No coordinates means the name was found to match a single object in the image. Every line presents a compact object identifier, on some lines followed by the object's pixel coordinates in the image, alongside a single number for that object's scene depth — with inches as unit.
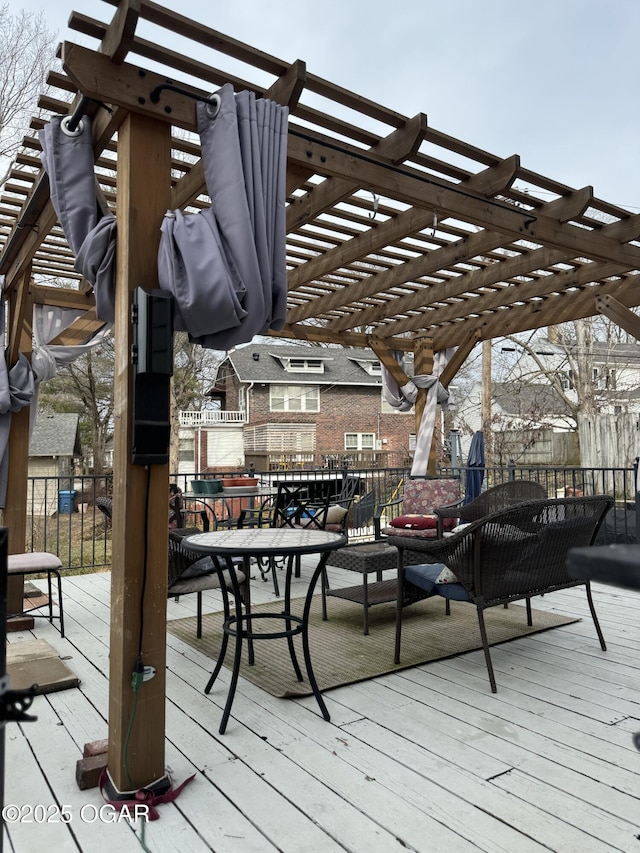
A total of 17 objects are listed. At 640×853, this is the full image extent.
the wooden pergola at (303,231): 83.1
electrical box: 80.3
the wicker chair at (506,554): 113.0
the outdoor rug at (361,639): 120.3
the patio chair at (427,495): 233.5
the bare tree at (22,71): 434.0
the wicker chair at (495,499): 181.9
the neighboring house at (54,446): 862.5
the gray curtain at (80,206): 87.9
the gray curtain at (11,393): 172.2
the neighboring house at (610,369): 664.4
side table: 143.9
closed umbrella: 305.9
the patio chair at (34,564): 138.6
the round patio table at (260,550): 94.4
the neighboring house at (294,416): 971.9
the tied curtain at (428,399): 297.6
